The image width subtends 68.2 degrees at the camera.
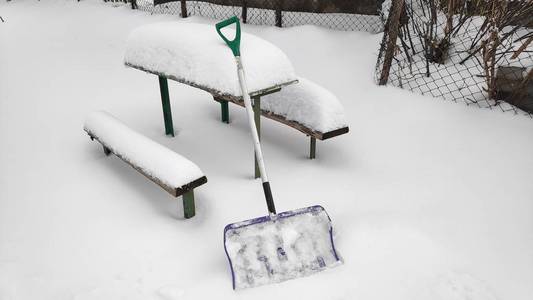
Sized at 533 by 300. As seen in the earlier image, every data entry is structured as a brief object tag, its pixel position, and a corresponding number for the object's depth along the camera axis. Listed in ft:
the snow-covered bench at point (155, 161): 9.12
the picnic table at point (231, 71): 9.31
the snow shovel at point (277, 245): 8.16
